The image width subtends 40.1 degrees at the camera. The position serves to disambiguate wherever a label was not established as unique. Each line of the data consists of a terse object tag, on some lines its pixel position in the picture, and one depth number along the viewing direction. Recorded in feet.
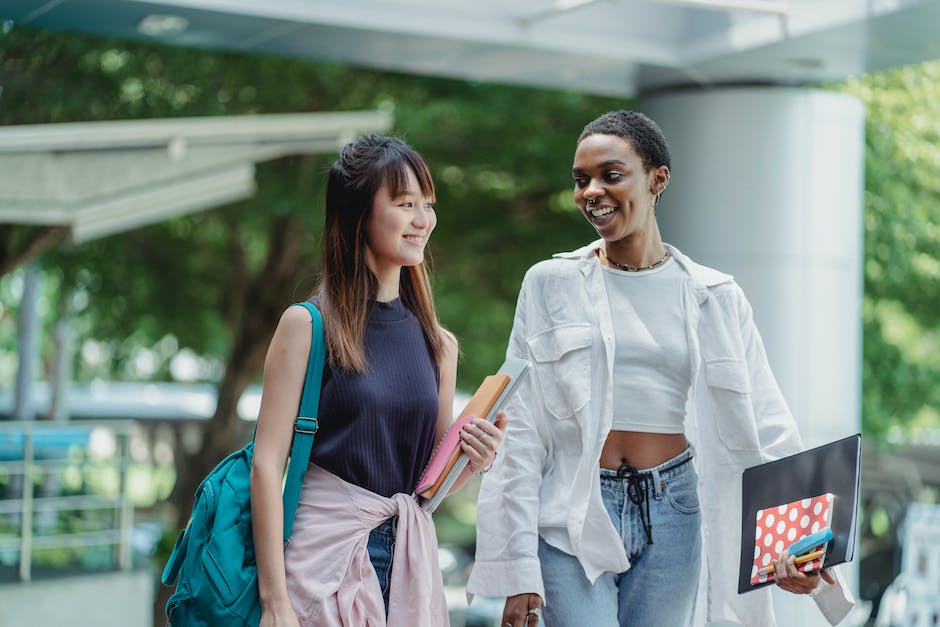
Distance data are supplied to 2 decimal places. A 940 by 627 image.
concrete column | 25.79
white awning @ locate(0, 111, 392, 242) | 25.39
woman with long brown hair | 9.92
